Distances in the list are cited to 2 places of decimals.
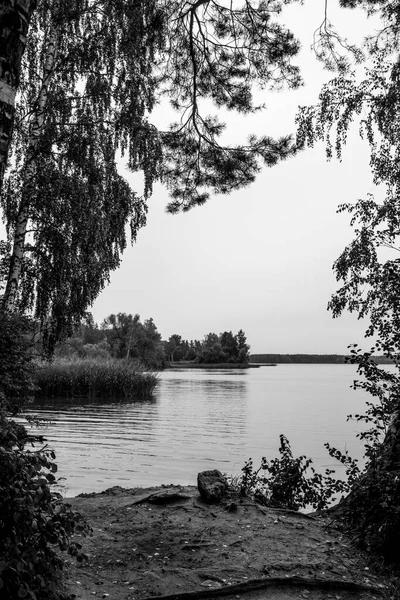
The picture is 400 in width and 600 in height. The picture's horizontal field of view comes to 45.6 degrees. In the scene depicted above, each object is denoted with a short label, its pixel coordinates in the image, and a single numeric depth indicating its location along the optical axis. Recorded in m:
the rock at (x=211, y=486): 5.57
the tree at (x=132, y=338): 75.31
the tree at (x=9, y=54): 1.90
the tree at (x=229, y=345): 130.38
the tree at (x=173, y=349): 143.88
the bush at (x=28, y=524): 2.33
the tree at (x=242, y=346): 131.38
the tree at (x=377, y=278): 4.73
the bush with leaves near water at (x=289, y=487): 6.32
